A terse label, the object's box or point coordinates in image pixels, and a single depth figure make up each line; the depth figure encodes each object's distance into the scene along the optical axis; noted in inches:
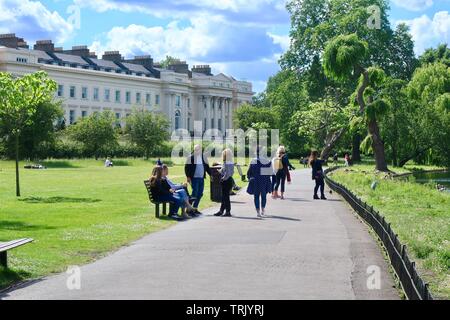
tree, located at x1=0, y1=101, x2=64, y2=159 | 3068.4
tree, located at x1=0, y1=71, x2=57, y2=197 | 1155.9
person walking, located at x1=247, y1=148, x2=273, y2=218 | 888.3
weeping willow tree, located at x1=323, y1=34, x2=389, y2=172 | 1955.0
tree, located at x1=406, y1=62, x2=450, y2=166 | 2632.9
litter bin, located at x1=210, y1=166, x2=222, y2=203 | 1018.7
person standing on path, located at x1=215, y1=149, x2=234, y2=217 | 873.5
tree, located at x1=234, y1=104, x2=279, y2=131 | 4534.9
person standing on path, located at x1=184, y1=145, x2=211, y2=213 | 952.9
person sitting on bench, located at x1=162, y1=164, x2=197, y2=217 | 867.2
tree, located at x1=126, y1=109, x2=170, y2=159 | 3732.8
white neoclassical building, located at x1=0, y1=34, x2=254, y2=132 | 4884.4
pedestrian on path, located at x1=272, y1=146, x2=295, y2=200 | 1172.5
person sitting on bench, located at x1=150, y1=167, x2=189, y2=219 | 861.8
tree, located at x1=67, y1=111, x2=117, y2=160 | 3467.0
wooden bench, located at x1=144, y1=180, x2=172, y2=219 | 859.7
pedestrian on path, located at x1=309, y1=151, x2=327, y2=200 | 1139.9
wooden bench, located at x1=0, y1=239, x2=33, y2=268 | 491.2
